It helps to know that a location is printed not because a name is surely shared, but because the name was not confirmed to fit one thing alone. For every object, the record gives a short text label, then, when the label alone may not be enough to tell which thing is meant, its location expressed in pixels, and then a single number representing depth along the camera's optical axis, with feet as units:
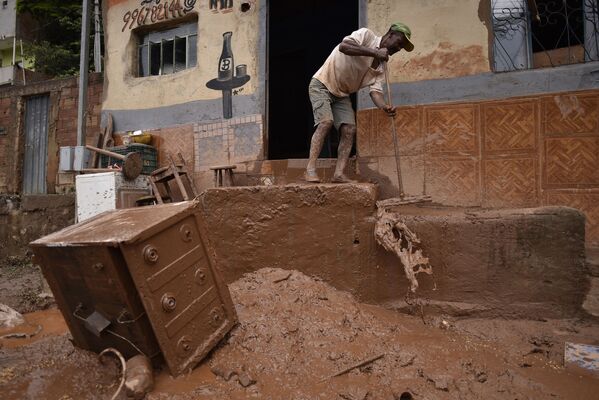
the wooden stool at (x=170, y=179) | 17.89
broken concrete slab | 9.27
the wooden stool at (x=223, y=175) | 16.79
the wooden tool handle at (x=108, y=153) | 18.11
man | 12.60
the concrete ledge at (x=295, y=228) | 10.92
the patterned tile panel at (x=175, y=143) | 19.24
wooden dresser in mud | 6.66
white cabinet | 17.42
